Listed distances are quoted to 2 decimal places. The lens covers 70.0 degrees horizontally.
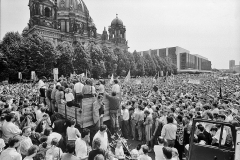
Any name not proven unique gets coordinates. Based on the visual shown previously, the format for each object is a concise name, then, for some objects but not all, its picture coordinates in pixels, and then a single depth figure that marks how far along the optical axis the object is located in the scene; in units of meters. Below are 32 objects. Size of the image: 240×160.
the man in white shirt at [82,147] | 4.78
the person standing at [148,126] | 7.85
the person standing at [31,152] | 4.00
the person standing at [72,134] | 5.56
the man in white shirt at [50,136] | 4.98
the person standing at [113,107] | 7.50
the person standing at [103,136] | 5.23
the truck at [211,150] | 3.85
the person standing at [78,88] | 7.95
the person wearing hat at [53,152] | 4.50
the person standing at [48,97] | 8.70
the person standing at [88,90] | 7.21
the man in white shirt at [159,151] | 4.79
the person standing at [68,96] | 7.10
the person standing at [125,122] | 8.66
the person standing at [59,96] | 7.70
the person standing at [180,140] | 6.44
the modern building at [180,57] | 135.77
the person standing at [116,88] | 8.32
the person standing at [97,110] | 6.50
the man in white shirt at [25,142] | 4.73
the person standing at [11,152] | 3.99
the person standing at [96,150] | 4.20
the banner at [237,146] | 3.39
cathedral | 50.92
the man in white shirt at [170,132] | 5.95
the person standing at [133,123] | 8.56
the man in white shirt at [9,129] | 5.53
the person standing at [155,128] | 7.41
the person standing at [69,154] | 4.04
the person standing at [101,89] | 8.46
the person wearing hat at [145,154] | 4.67
